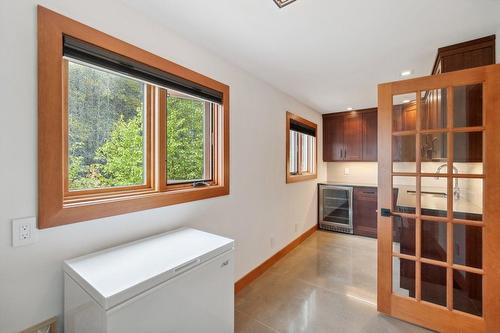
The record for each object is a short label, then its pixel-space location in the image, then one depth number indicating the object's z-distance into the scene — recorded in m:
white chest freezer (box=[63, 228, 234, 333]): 0.91
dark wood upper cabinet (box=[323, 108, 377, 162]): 4.24
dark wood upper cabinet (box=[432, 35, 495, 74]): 1.76
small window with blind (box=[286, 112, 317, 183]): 3.31
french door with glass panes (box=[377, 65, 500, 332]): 1.54
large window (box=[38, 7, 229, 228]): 1.11
